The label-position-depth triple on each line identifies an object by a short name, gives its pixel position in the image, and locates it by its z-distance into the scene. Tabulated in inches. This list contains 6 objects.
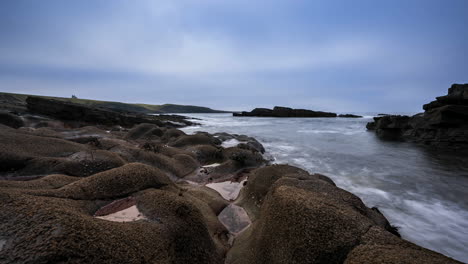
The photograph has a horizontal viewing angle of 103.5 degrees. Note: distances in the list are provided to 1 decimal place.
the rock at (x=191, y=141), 364.8
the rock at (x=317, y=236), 62.9
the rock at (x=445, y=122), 543.8
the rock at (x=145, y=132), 431.5
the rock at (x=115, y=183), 92.5
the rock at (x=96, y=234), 50.7
